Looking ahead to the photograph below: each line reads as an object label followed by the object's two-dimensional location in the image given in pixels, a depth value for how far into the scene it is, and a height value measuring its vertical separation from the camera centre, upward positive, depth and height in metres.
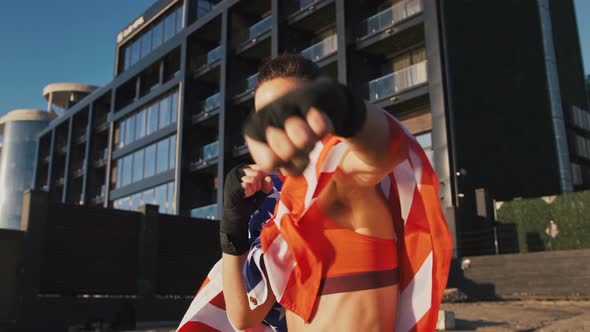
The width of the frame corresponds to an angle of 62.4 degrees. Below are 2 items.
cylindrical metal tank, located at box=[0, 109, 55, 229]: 51.09 +11.24
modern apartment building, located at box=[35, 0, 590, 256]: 18.20 +8.30
